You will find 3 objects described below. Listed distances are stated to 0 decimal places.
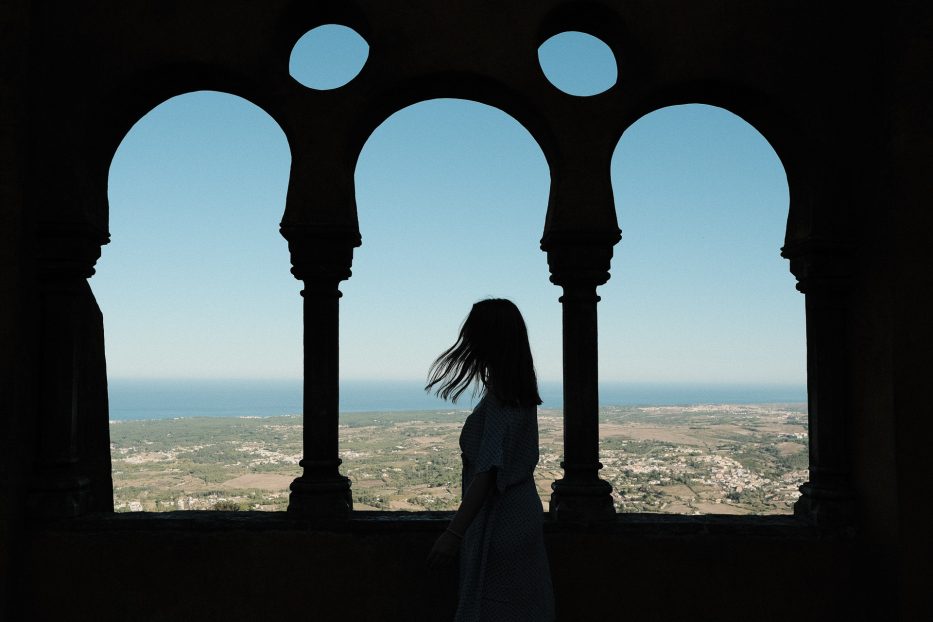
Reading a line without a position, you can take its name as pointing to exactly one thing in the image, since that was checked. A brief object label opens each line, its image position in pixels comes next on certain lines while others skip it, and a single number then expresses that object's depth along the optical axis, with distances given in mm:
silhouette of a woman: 2580
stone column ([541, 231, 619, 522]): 3656
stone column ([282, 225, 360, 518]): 3646
